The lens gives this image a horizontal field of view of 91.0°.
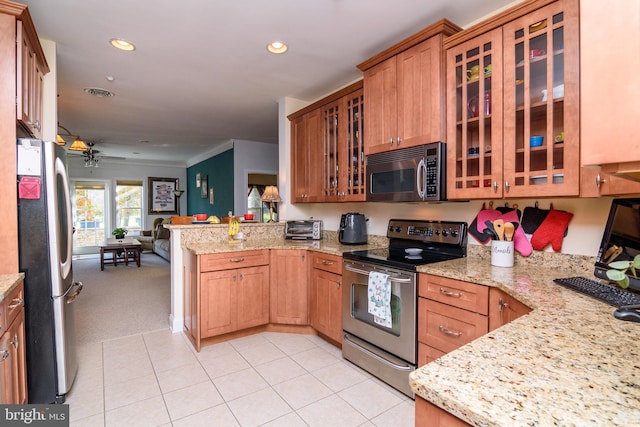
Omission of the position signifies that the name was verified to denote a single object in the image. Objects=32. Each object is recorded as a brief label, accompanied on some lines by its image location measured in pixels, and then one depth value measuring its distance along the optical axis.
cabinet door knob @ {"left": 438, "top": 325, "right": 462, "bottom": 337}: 1.83
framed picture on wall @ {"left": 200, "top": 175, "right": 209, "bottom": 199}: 7.64
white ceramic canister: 2.01
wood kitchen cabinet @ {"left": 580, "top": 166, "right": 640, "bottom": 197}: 1.41
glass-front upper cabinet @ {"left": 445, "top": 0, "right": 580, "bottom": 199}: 1.63
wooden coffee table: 6.32
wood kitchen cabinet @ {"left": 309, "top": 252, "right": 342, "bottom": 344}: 2.72
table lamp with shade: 3.74
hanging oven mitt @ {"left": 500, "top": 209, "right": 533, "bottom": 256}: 2.05
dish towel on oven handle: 2.16
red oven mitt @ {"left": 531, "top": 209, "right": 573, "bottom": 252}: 1.91
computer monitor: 1.49
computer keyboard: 1.24
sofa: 7.15
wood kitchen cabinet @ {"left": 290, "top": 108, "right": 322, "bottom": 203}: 3.46
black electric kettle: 3.12
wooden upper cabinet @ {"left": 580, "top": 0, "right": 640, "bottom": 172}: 0.62
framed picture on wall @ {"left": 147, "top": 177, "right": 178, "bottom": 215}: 8.94
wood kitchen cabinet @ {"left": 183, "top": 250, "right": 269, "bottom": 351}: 2.76
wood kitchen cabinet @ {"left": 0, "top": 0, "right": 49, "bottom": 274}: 1.71
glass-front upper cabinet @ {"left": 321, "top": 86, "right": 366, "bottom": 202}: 2.95
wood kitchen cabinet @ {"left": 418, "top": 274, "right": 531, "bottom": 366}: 1.67
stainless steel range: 2.07
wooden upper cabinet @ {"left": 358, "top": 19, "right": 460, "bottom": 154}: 2.15
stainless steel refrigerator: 1.79
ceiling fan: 6.50
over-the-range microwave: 2.16
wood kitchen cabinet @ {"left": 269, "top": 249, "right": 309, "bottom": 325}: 3.08
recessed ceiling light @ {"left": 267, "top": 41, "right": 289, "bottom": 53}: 2.59
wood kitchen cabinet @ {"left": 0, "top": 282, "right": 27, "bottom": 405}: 1.39
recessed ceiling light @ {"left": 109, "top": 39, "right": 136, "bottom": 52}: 2.53
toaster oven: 3.53
